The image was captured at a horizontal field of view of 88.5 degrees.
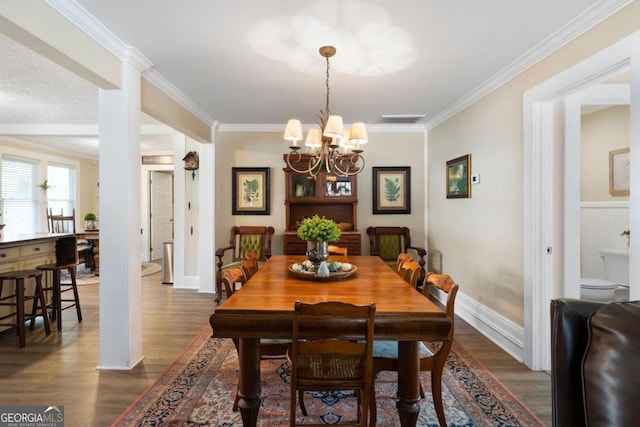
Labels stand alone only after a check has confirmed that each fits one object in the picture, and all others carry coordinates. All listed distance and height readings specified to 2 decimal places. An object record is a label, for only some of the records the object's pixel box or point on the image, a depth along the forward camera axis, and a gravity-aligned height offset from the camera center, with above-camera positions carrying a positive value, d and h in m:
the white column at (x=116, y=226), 2.49 -0.10
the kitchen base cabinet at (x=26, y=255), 3.18 -0.43
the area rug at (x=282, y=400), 1.94 -1.22
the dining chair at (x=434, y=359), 1.73 -0.81
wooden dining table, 1.53 -0.52
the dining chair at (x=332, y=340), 1.44 -0.59
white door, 7.42 +0.07
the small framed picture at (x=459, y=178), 3.61 +0.39
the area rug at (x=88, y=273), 5.39 -1.09
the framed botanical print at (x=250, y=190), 4.94 +0.33
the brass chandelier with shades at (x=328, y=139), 2.31 +0.56
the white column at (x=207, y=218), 4.75 -0.08
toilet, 3.35 -0.77
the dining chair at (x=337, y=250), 3.36 -0.40
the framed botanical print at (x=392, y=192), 4.93 +0.29
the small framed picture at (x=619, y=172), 3.84 +0.45
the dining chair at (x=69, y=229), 6.19 -0.29
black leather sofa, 0.80 -0.40
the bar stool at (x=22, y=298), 2.93 -0.80
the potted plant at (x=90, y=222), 6.28 -0.16
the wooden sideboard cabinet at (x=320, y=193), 4.50 +0.27
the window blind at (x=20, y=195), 5.86 +0.35
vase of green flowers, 2.37 -0.17
